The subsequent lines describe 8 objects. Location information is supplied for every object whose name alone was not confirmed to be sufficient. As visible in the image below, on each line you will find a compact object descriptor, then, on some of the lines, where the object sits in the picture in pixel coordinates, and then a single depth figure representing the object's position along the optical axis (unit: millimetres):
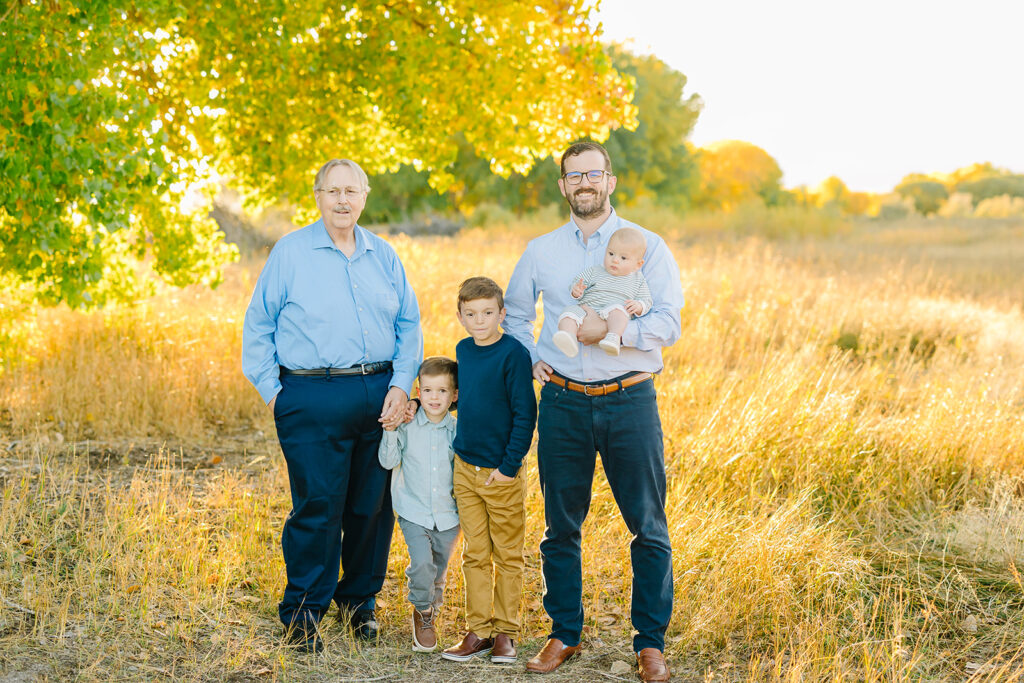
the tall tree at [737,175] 47219
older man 4039
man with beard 3744
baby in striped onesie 3596
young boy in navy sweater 3867
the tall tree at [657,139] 32938
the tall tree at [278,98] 5117
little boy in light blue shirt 4141
